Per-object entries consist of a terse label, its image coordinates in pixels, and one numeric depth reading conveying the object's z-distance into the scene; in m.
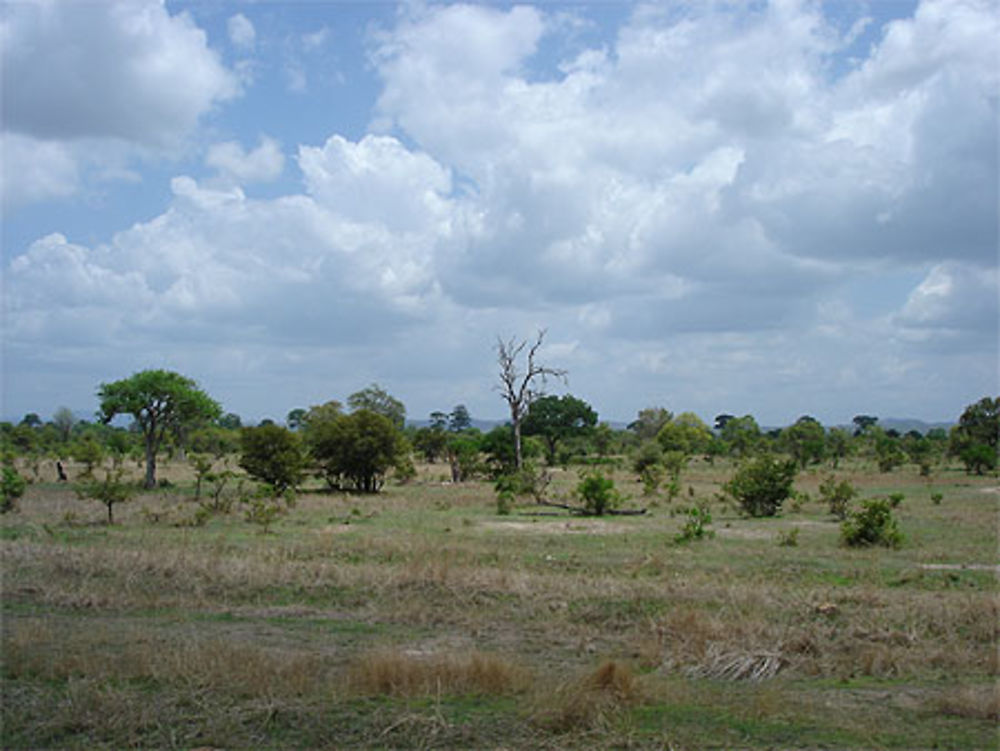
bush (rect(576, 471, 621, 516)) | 27.86
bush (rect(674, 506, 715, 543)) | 19.98
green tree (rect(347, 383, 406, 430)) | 95.62
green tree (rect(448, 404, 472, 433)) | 136.12
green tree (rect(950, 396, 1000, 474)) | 55.56
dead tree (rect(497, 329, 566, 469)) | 48.18
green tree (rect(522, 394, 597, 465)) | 68.12
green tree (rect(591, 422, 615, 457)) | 77.56
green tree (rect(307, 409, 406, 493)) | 37.47
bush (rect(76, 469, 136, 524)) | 23.16
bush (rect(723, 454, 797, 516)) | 27.73
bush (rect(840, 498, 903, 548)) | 19.09
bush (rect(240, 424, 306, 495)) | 33.41
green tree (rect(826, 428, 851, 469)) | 62.59
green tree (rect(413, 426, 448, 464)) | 66.81
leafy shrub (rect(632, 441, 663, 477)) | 52.34
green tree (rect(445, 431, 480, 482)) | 46.00
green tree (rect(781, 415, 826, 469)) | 60.22
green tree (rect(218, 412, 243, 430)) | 129.88
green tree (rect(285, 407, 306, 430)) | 129.05
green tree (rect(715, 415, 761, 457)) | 72.94
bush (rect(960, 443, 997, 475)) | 46.31
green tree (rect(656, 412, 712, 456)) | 73.19
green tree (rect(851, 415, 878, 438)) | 125.64
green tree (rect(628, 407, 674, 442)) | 116.56
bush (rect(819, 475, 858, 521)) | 25.89
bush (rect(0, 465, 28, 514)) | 25.22
